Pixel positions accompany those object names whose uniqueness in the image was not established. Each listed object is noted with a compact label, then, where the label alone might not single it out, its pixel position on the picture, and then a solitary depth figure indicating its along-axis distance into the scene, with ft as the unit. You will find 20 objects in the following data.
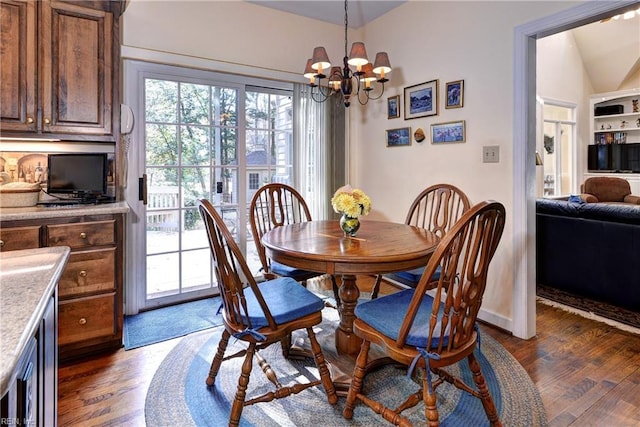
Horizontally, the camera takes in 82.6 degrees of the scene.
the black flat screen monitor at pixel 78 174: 8.32
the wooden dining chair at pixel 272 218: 8.14
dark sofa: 9.44
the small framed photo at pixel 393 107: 11.70
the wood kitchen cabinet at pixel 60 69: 7.36
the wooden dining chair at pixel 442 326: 4.34
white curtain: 12.17
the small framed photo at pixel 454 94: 9.59
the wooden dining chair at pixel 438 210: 7.96
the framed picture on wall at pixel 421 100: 10.39
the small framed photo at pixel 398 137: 11.40
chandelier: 8.02
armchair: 19.20
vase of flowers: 6.78
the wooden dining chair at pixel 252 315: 5.02
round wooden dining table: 5.47
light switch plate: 8.80
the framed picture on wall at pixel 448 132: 9.66
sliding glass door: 9.81
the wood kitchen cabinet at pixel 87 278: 6.98
